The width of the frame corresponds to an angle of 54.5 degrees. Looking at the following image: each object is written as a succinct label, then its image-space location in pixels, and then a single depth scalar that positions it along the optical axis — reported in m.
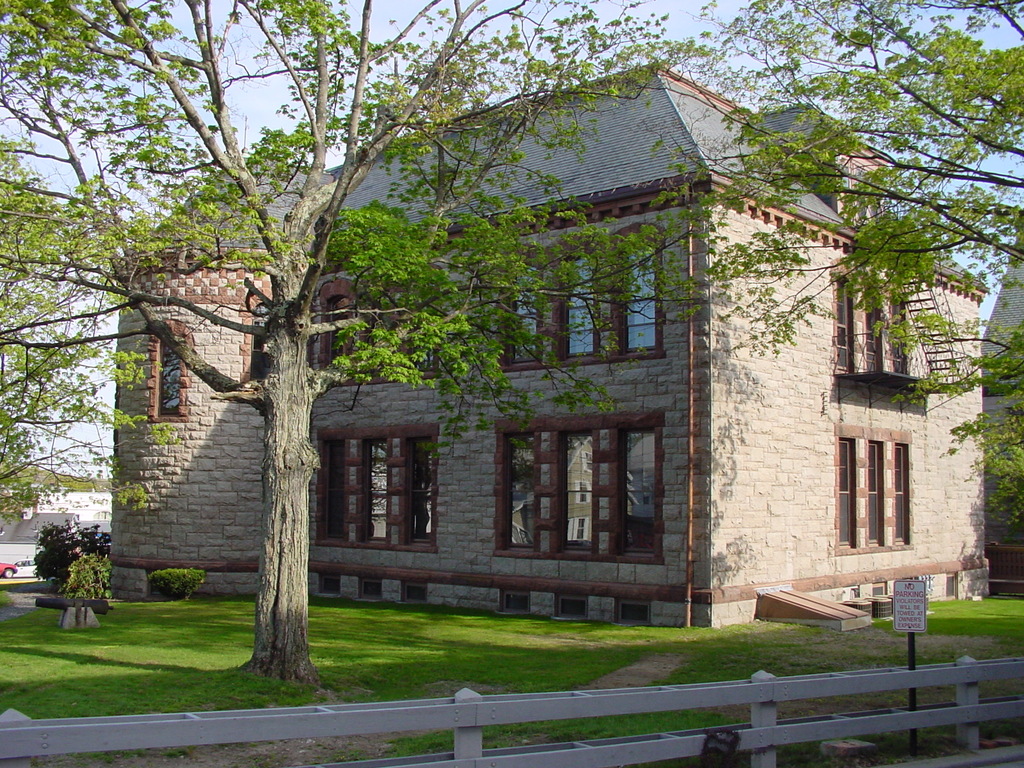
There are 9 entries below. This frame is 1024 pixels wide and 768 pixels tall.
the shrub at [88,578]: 20.42
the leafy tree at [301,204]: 11.65
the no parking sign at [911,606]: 9.15
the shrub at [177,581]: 22.72
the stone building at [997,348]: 31.48
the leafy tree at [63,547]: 26.39
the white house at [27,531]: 46.78
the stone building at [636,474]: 18.06
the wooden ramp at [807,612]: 17.61
